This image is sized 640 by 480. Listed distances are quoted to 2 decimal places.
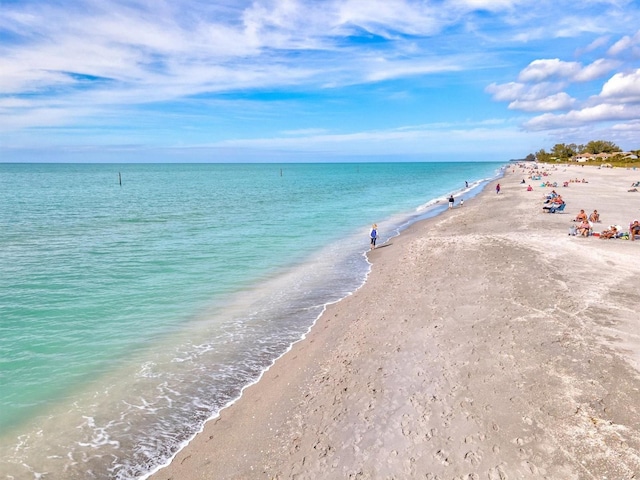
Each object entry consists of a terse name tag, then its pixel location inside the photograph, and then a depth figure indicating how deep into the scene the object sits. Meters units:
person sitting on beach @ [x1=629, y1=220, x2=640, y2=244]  22.55
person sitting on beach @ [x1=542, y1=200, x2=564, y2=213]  33.97
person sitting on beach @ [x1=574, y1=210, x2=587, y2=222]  25.82
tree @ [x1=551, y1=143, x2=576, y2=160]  182.88
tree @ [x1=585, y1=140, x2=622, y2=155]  166.25
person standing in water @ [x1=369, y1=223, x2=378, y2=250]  26.04
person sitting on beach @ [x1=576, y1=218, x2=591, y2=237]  23.65
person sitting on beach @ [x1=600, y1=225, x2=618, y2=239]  23.09
